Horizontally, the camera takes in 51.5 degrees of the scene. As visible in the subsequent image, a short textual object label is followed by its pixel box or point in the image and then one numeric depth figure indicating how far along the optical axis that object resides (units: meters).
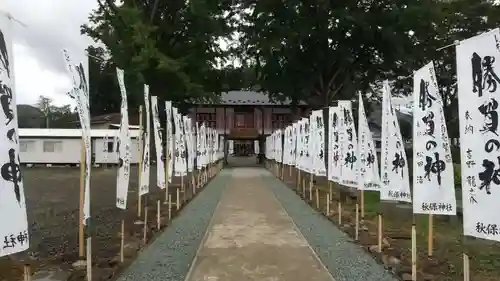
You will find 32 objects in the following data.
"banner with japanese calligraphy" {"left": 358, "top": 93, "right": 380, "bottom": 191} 11.72
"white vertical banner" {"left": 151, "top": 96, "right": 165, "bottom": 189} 13.02
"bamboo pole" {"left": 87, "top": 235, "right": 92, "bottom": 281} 6.51
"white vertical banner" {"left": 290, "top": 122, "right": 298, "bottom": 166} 23.30
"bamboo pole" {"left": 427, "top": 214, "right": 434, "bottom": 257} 7.75
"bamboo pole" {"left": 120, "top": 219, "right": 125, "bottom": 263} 8.18
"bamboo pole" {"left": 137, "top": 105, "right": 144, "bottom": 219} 11.16
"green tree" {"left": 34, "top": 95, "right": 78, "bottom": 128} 63.90
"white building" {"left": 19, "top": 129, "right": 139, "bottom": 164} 42.28
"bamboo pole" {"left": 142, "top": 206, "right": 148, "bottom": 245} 10.10
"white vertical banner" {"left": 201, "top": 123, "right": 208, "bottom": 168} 26.10
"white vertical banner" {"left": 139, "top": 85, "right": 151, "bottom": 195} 11.22
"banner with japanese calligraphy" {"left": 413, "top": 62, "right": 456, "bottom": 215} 7.37
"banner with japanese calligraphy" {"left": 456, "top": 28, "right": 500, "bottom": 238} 5.16
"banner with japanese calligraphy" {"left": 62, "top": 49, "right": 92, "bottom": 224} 7.04
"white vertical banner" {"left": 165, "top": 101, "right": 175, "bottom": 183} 14.98
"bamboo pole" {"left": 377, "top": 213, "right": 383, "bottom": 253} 9.06
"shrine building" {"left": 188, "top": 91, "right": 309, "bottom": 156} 46.78
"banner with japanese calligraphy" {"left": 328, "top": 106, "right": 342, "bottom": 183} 13.72
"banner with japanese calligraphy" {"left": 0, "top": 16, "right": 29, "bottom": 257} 4.23
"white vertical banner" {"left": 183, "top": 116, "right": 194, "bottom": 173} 19.50
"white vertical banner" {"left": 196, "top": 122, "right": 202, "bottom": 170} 24.89
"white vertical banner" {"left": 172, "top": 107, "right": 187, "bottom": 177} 16.23
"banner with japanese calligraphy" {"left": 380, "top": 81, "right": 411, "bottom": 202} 8.90
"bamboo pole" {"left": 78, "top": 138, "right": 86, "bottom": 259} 7.07
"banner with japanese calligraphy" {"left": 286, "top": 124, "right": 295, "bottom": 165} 24.25
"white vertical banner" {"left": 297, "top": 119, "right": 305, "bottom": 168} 20.28
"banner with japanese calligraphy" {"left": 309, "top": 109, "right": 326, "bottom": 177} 16.48
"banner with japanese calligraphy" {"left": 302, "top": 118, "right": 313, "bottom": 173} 18.25
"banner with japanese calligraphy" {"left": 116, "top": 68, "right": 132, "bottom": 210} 9.02
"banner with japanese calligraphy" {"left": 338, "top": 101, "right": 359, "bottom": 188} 12.62
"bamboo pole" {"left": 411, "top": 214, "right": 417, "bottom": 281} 7.10
